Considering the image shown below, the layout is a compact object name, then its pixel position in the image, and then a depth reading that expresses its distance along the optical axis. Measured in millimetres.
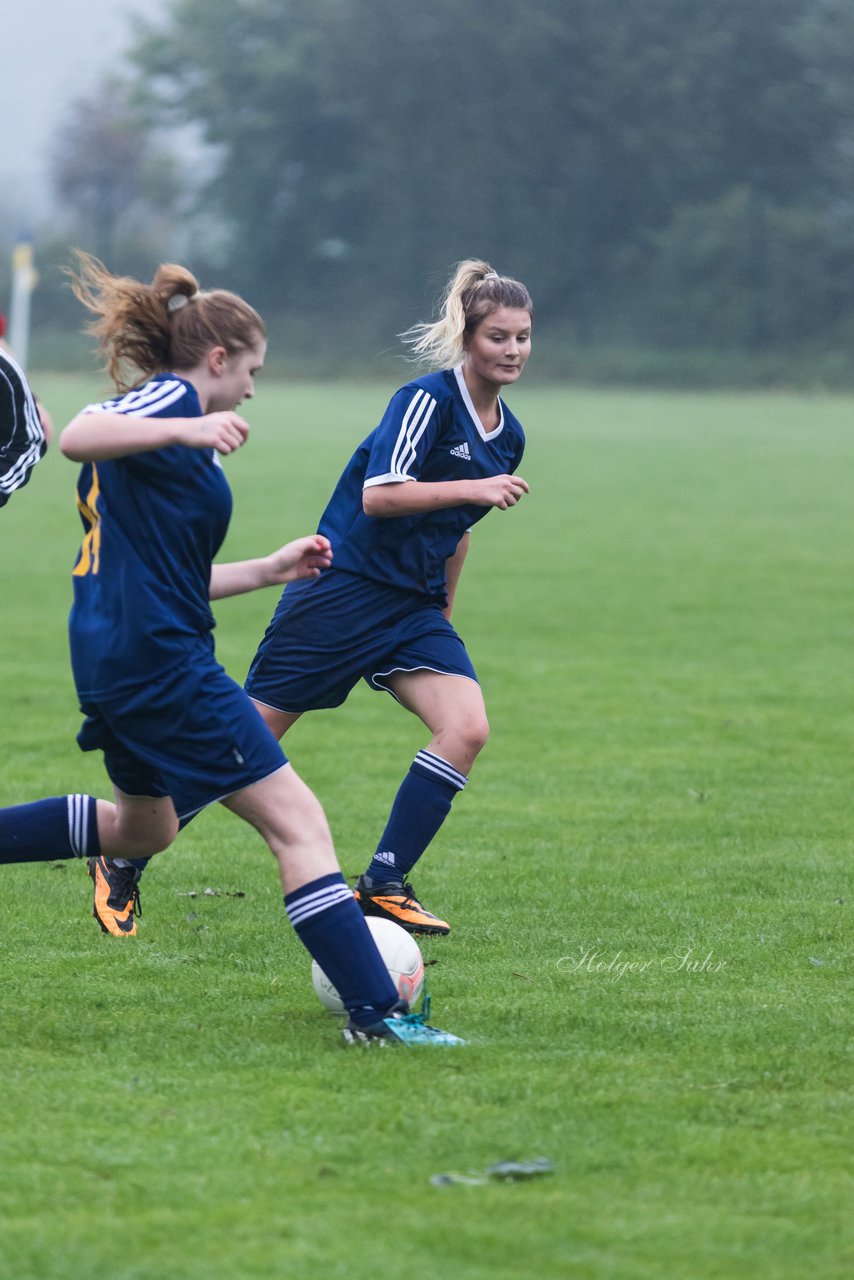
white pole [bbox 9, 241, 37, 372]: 73812
